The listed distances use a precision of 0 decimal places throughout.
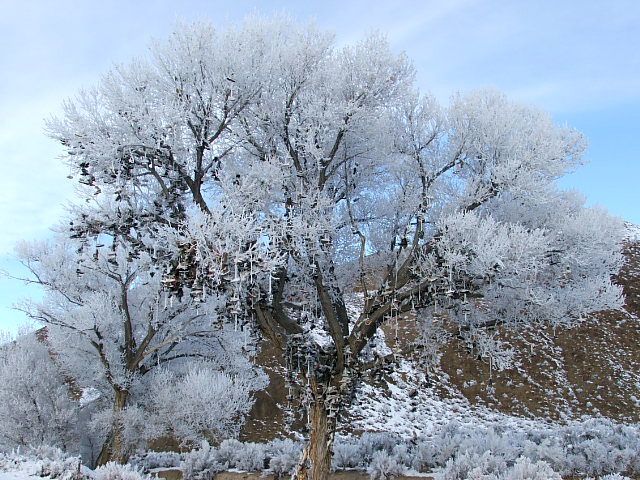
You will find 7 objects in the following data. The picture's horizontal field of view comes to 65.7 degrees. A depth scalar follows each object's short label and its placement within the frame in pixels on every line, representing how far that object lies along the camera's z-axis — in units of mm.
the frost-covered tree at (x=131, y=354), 15203
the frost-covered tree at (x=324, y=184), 9375
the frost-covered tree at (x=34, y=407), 15078
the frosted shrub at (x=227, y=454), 11898
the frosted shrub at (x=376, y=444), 11289
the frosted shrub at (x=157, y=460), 14109
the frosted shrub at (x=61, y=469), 8633
